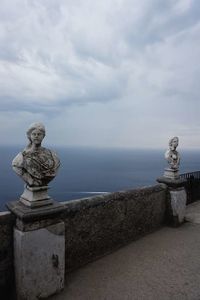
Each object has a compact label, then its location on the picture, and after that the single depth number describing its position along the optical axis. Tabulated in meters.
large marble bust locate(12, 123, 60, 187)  3.16
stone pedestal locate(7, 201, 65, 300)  3.14
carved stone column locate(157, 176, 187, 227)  6.38
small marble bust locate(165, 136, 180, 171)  6.18
